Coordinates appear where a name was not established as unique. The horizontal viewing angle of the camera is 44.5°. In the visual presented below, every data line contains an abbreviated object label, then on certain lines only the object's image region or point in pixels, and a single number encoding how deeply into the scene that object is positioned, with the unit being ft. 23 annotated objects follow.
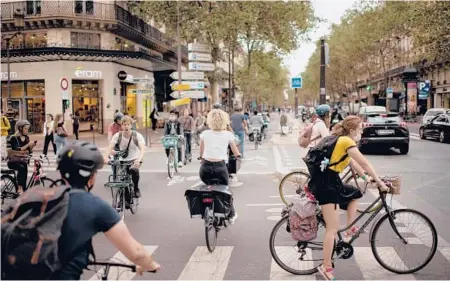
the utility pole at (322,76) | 59.34
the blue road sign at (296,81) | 94.64
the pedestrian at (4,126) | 49.77
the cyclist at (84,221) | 8.84
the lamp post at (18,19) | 88.79
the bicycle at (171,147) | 46.70
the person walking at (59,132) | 58.03
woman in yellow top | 17.10
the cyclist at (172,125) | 48.38
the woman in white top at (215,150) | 24.40
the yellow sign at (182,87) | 77.20
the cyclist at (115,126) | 37.70
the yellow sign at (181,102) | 74.85
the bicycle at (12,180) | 33.12
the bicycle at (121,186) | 28.14
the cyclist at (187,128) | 56.24
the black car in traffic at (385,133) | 62.49
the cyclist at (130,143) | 29.50
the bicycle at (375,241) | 18.30
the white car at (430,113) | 94.53
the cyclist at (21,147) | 34.81
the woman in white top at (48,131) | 63.55
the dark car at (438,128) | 81.14
